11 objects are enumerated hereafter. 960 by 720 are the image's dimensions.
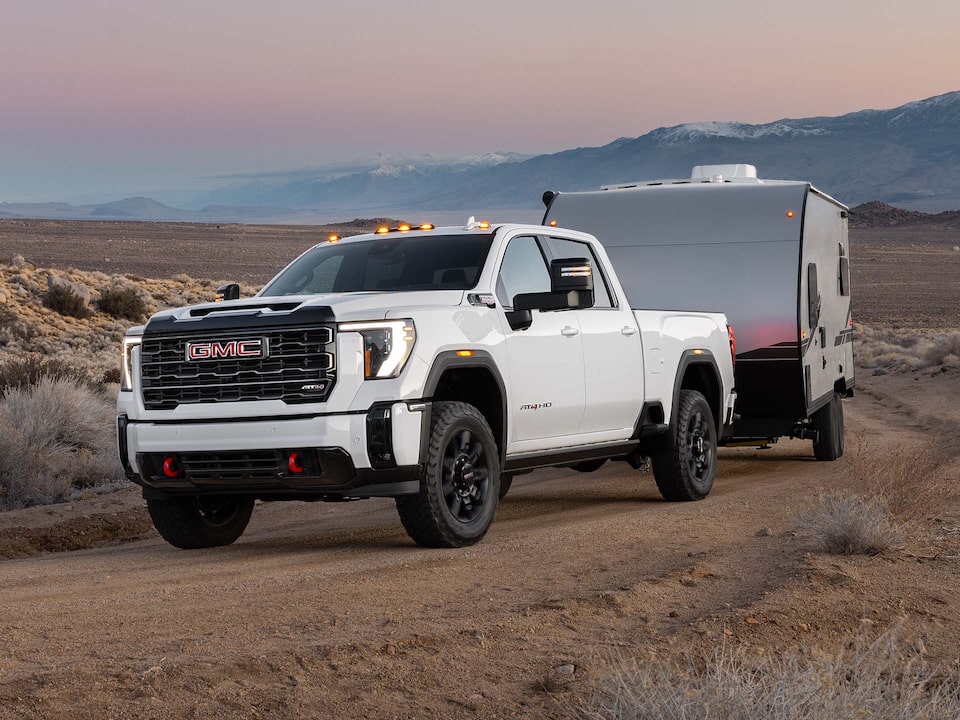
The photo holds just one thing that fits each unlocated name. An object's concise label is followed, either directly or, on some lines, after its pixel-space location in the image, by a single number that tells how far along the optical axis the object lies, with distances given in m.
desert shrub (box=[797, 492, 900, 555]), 7.90
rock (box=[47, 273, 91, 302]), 36.94
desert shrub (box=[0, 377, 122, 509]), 13.77
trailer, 13.20
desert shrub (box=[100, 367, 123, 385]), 24.09
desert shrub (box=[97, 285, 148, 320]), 37.44
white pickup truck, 7.85
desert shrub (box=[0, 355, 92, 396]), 18.92
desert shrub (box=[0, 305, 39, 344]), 30.59
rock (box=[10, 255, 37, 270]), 45.35
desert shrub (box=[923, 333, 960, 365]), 28.51
